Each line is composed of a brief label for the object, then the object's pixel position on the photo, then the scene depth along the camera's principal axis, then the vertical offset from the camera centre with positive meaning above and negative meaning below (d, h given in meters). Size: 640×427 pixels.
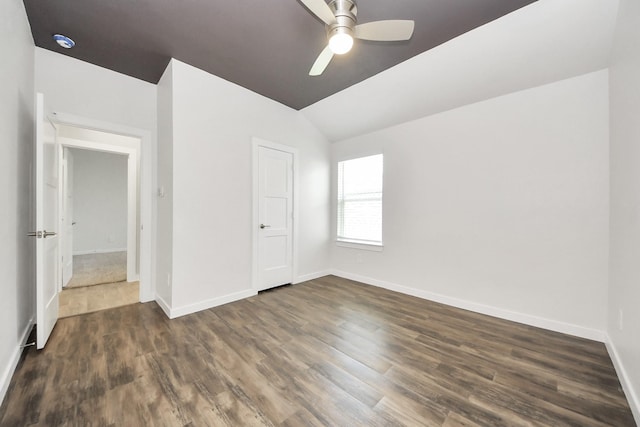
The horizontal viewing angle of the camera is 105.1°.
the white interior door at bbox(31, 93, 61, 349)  1.85 -0.09
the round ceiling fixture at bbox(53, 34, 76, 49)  2.24 +1.60
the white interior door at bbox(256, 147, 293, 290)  3.42 -0.08
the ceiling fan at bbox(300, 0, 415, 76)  1.69 +1.33
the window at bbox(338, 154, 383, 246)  3.84 +0.20
